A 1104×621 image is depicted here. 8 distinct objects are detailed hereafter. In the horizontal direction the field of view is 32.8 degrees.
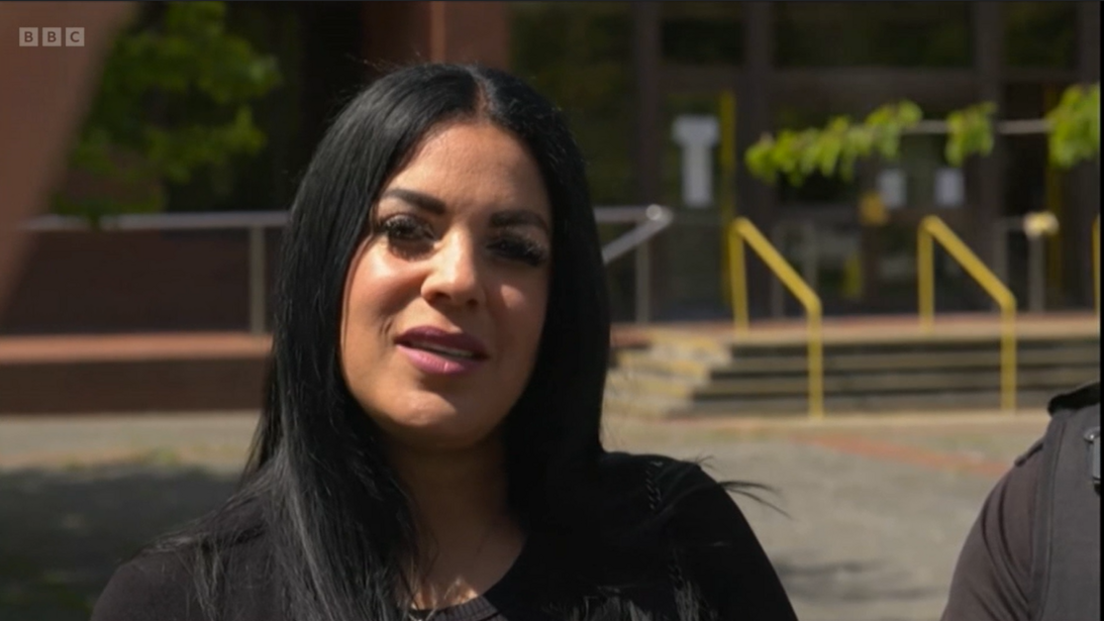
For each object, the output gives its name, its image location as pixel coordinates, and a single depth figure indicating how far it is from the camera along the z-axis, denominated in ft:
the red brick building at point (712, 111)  54.80
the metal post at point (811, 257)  60.64
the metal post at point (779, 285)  59.62
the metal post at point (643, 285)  56.29
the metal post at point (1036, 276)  61.77
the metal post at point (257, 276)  53.72
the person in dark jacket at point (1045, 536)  6.97
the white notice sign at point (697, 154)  59.88
